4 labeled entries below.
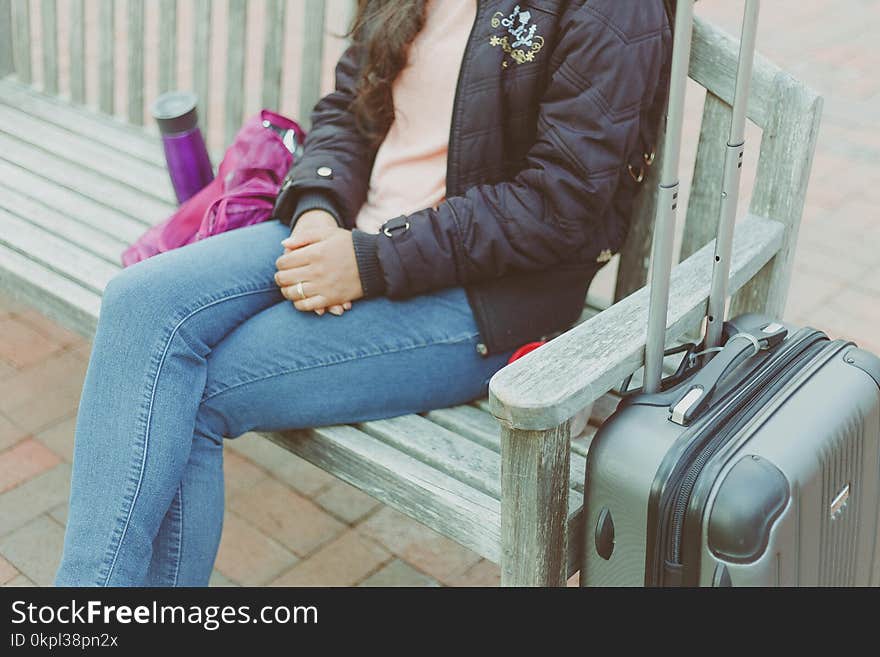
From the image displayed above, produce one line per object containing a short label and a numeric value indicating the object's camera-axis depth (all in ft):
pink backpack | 7.54
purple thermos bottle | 8.38
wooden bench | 5.26
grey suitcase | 4.78
